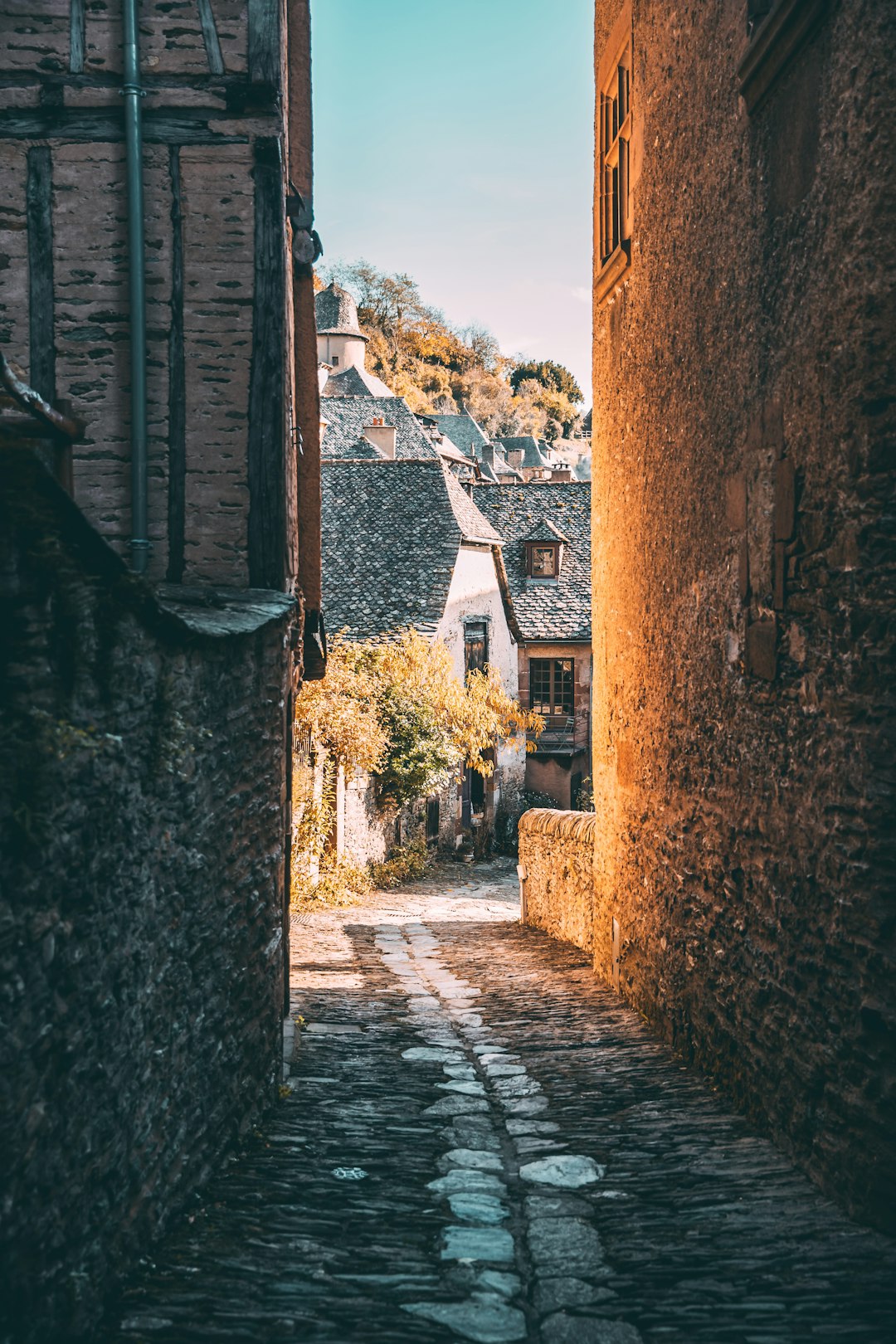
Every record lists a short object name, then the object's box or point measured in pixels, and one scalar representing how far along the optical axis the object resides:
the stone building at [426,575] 23.08
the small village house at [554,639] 28.88
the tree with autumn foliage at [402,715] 16.52
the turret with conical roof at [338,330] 68.69
